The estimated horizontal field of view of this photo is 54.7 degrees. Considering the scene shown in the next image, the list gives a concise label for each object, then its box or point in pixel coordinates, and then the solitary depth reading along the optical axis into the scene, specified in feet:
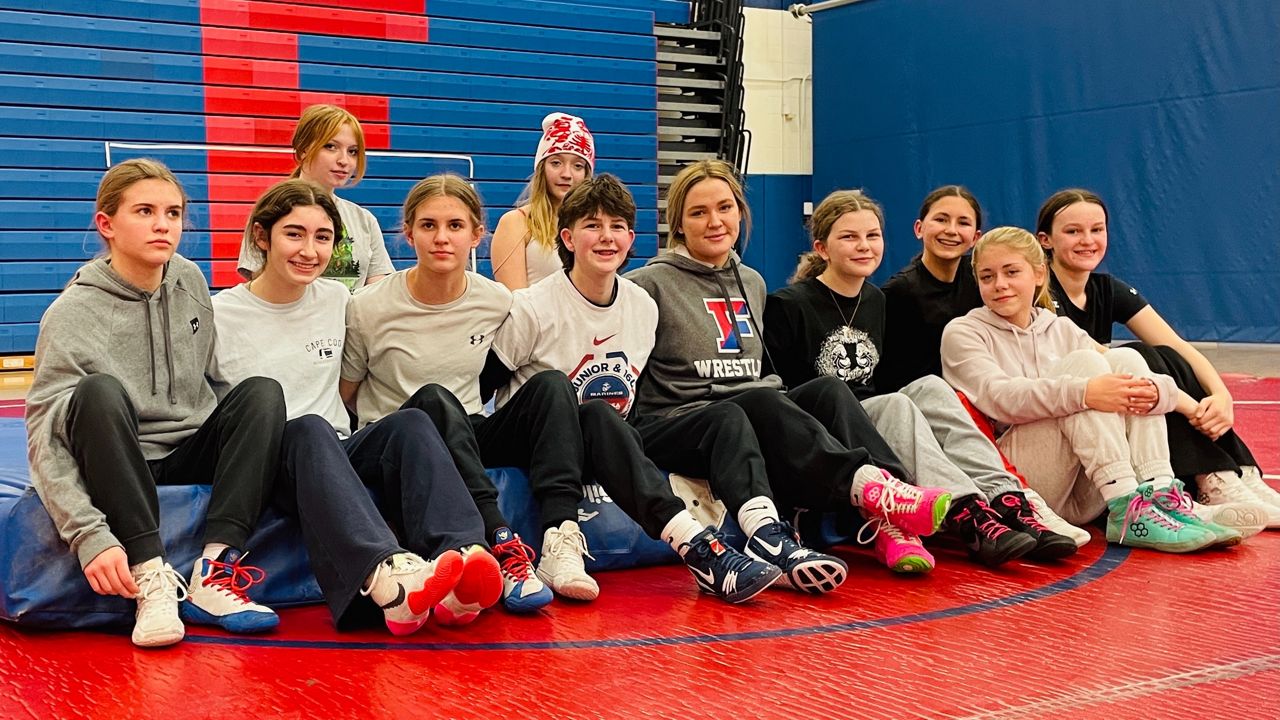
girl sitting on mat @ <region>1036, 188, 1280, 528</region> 9.53
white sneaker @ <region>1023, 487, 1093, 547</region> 8.94
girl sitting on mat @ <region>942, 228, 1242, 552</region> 8.96
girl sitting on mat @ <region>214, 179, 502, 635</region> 6.70
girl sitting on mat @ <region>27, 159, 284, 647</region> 6.64
